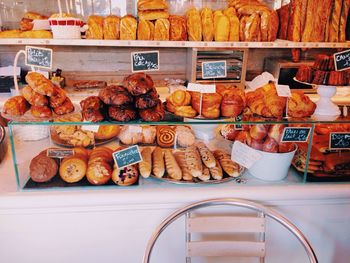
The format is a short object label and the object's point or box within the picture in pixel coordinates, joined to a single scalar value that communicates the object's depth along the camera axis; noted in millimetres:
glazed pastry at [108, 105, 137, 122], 1135
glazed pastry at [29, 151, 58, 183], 1184
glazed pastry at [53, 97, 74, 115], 1206
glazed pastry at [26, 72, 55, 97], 1188
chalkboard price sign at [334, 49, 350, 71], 1368
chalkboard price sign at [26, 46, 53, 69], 1271
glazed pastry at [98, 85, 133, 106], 1141
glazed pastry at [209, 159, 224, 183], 1242
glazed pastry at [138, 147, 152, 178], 1226
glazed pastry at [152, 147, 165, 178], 1232
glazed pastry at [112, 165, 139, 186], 1208
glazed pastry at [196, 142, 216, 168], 1275
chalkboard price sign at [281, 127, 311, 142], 1205
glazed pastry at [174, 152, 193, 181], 1238
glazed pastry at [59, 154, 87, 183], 1195
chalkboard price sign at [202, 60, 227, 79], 1377
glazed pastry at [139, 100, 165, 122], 1156
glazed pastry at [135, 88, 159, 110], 1165
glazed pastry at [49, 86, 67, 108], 1207
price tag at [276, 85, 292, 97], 1270
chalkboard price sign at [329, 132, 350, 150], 1251
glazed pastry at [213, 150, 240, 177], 1268
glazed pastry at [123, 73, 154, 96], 1159
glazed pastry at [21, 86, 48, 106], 1186
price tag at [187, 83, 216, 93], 1284
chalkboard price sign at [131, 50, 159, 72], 1264
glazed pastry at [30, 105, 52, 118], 1155
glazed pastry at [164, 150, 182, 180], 1232
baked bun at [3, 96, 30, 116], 1165
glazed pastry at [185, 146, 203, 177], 1241
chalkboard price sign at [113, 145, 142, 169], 1207
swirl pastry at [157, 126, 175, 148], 1413
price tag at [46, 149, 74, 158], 1235
